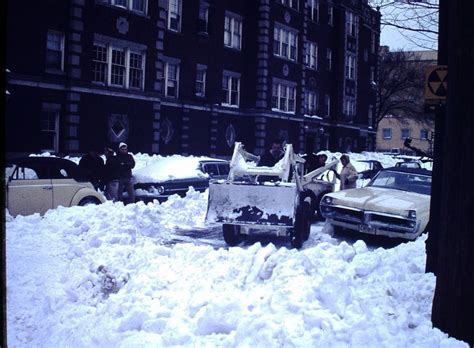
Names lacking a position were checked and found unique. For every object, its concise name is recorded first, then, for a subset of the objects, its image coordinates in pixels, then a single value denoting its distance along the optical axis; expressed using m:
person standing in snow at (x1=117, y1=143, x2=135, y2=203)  13.62
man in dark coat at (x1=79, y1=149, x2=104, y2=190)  14.11
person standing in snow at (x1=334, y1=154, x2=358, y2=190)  13.61
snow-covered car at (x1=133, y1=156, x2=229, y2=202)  14.43
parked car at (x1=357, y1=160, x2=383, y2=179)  25.17
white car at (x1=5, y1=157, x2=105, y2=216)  10.19
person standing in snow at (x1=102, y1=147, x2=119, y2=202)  13.65
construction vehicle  9.83
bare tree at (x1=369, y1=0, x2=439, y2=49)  9.72
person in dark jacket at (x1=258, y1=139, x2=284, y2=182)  11.77
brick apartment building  22.34
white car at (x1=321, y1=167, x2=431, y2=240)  10.18
